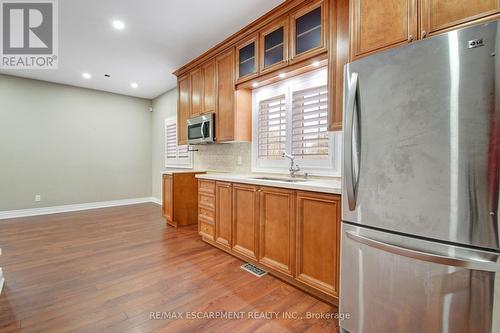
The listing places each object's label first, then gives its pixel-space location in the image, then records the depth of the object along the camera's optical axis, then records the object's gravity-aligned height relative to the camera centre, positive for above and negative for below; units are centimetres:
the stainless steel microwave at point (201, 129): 349 +52
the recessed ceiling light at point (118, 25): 278 +168
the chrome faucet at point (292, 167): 266 -5
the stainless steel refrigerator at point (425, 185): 104 -12
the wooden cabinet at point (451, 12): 112 +78
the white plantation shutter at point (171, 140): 548 +53
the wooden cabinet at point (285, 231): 182 -66
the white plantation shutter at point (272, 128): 293 +46
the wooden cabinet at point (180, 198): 401 -64
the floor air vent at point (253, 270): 238 -113
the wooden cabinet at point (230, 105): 316 +79
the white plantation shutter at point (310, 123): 247 +44
